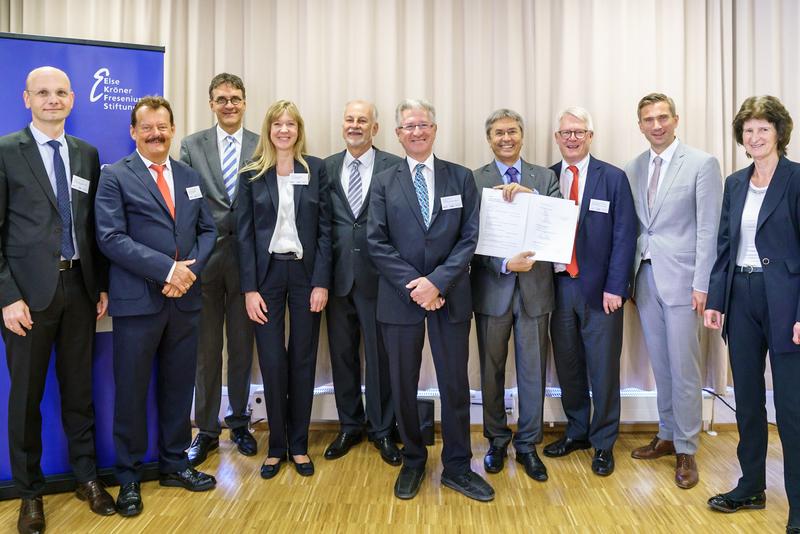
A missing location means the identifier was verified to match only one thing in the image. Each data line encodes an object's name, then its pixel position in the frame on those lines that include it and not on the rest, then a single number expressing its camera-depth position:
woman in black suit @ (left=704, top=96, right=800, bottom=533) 2.35
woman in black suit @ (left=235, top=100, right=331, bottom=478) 2.88
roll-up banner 2.76
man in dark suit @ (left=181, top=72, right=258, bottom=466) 3.25
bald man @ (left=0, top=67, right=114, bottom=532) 2.48
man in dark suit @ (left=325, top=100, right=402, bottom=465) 3.15
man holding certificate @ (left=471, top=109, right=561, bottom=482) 3.02
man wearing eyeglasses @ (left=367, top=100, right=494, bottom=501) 2.66
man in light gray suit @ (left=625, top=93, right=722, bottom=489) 2.93
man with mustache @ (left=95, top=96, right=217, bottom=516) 2.60
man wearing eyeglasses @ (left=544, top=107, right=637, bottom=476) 3.05
